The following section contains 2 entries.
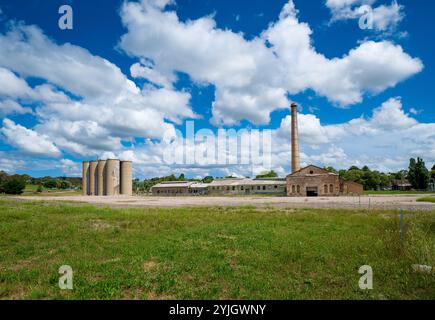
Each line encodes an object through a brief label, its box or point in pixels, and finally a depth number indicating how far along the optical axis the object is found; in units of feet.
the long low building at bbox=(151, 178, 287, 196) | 277.23
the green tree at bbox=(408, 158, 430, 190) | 274.77
